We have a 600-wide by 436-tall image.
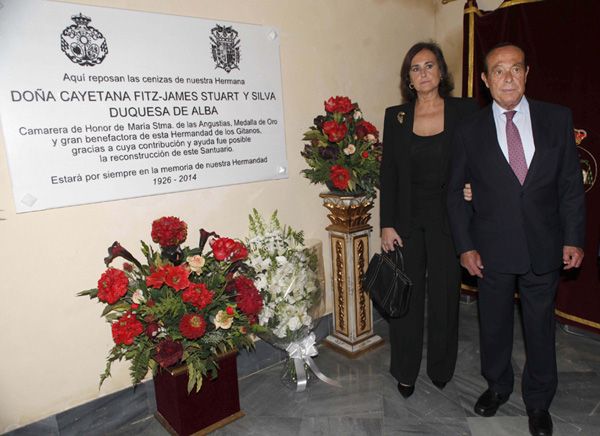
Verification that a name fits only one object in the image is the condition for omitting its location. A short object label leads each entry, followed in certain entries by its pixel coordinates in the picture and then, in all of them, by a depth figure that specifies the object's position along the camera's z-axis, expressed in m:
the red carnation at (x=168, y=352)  1.89
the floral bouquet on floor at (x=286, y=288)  2.29
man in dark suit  1.82
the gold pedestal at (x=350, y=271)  2.72
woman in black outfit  2.12
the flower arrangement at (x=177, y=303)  1.91
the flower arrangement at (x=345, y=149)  2.52
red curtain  2.56
